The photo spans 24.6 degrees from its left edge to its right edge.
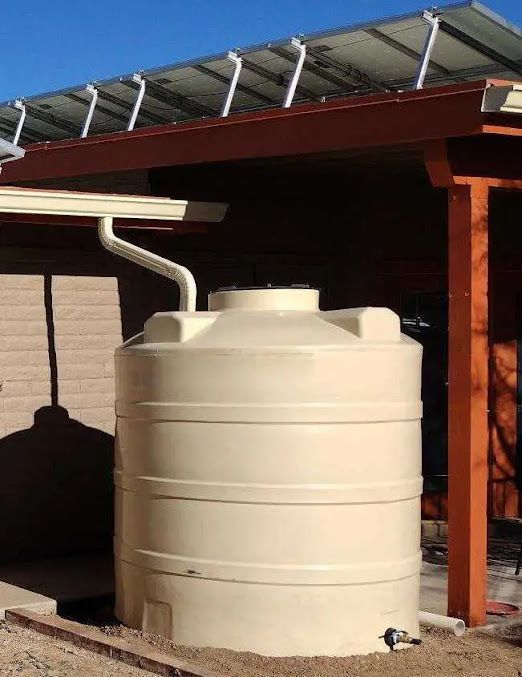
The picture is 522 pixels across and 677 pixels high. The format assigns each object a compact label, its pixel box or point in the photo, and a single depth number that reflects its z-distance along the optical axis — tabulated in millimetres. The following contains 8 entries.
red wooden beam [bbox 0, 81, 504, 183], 6785
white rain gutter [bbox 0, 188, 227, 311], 8172
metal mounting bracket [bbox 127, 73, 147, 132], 13500
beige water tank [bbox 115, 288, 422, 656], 6461
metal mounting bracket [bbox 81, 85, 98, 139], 14367
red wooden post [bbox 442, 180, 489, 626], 7062
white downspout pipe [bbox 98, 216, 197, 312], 8016
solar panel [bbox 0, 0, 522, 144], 11023
